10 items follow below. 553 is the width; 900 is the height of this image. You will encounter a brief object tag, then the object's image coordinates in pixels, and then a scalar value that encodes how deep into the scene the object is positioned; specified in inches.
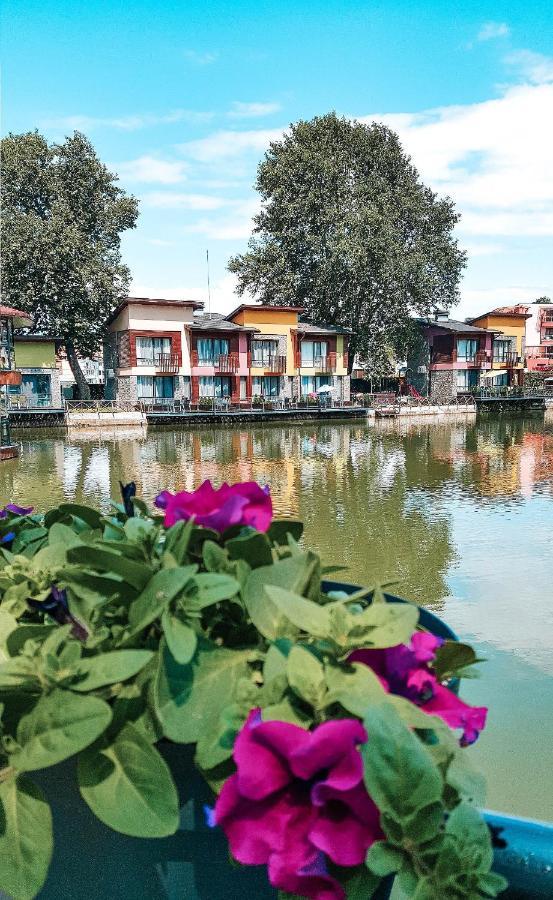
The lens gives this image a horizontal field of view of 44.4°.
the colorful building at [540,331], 2509.8
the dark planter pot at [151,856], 37.5
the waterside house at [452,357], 1866.4
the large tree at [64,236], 1365.7
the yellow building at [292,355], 1572.3
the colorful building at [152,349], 1451.8
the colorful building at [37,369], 1422.2
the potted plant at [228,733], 29.3
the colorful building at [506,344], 1942.7
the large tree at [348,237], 1539.1
